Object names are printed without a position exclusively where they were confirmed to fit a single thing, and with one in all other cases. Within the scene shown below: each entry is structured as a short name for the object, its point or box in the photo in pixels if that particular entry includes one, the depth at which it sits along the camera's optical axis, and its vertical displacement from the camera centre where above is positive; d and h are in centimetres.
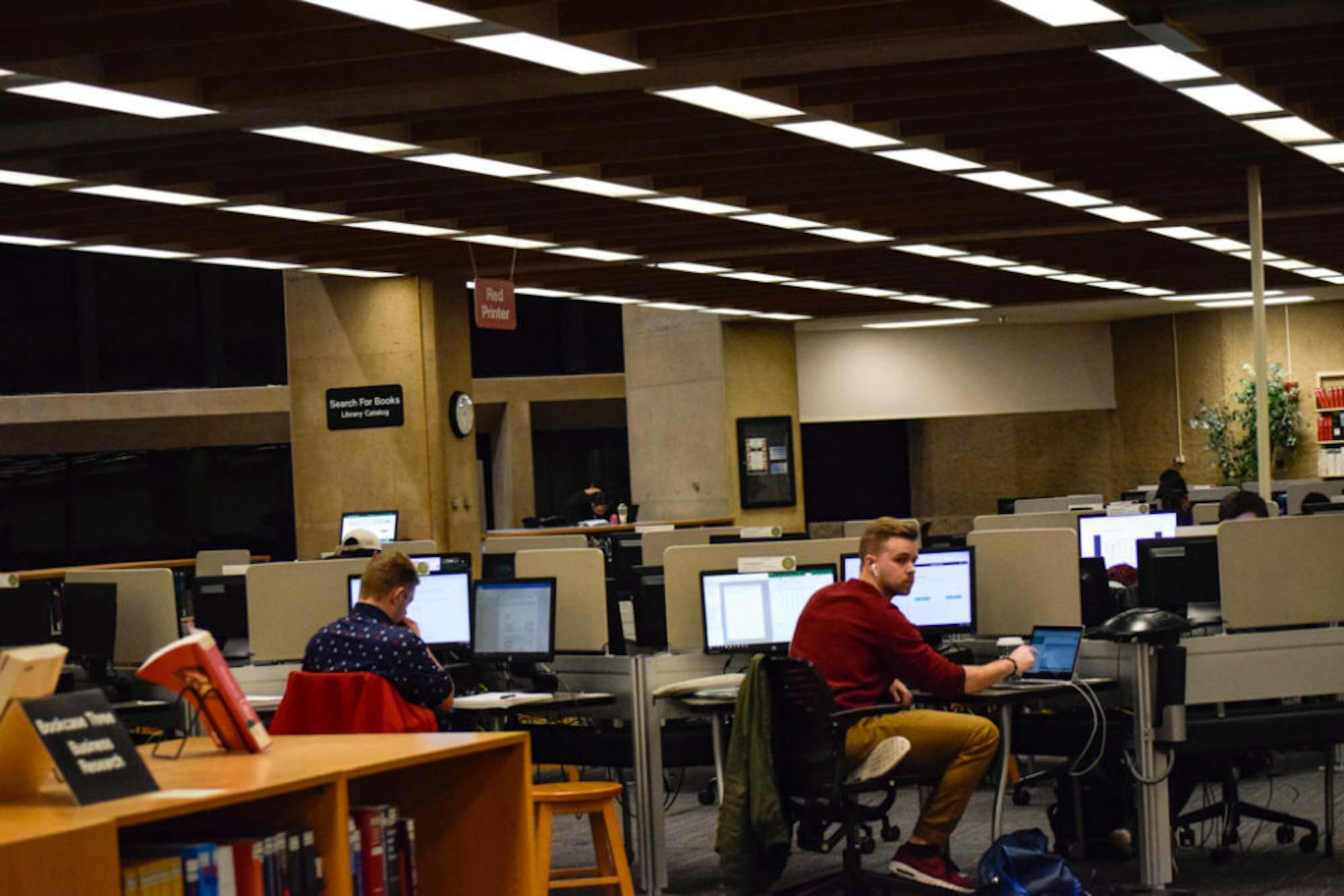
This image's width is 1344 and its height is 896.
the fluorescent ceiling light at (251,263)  1236 +170
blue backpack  575 -121
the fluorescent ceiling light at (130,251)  1140 +169
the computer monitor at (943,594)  728 -43
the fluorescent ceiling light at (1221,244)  1430 +174
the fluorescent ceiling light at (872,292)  1702 +180
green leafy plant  2142 +47
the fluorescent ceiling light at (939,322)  2084 +181
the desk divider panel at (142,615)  827 -40
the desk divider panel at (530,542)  1237 -28
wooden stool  598 -104
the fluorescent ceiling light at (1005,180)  1011 +165
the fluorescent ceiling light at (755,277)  1500 +176
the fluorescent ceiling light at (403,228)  1083 +166
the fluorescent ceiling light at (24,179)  857 +162
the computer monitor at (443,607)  782 -41
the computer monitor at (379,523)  1387 -7
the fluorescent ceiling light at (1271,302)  2073 +187
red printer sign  1240 +135
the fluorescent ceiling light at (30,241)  1049 +166
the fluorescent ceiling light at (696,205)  1039 +164
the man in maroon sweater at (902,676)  593 -61
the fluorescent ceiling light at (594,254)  1252 +168
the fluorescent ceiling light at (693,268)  1382 +172
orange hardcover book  347 -30
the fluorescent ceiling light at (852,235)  1236 +169
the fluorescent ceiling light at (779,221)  1140 +167
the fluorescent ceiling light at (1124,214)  1193 +168
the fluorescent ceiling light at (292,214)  993 +164
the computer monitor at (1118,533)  1006 -32
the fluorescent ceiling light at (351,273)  1323 +175
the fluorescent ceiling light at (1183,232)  1345 +172
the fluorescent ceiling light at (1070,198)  1105 +167
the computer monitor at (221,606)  902 -41
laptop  655 -63
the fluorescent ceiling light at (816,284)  1606 +178
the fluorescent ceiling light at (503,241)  1172 +168
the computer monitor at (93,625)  820 -43
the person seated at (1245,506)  883 -18
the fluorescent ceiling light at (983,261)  1469 +176
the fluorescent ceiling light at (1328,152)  970 +164
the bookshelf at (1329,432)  2123 +36
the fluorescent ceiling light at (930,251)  1363 +173
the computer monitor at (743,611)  727 -45
